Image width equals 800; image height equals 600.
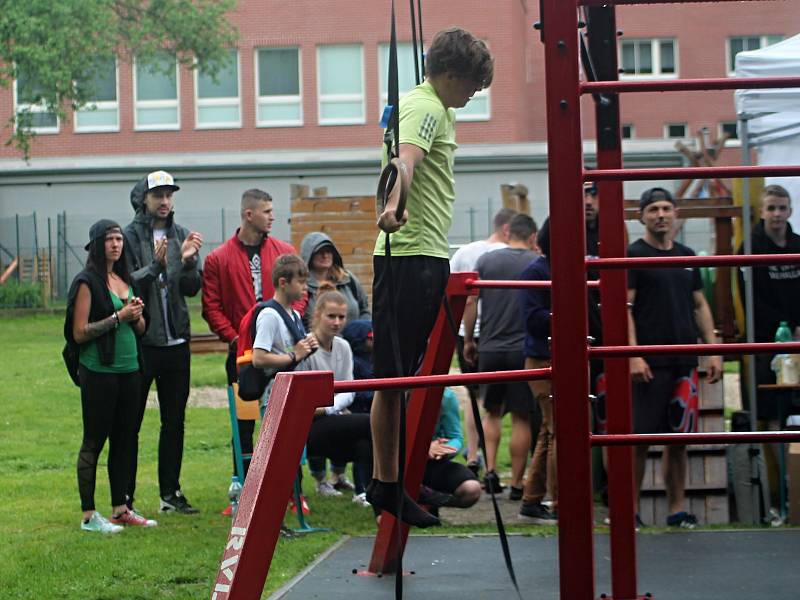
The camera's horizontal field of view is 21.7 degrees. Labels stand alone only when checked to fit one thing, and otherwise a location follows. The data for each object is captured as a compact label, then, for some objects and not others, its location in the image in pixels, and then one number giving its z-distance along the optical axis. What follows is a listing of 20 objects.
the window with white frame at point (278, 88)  58.02
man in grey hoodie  11.56
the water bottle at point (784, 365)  11.91
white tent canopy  12.51
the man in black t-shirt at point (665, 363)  11.31
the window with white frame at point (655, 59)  60.53
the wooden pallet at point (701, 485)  11.76
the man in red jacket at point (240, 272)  12.04
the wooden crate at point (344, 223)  27.63
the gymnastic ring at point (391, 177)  5.93
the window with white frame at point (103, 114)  58.02
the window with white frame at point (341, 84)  57.14
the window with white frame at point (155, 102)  58.07
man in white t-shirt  14.35
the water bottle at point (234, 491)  11.26
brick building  54.03
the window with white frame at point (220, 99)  58.07
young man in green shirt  6.66
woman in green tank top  10.73
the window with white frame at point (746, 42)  57.97
